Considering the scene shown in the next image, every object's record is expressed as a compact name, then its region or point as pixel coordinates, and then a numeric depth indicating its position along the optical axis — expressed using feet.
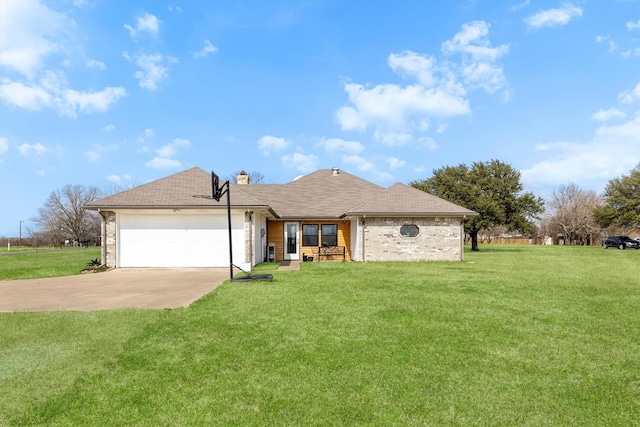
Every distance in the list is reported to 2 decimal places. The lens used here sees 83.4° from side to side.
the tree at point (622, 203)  126.72
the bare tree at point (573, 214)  181.98
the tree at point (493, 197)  105.28
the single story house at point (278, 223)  52.90
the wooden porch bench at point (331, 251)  69.31
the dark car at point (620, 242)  113.67
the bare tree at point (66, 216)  197.77
